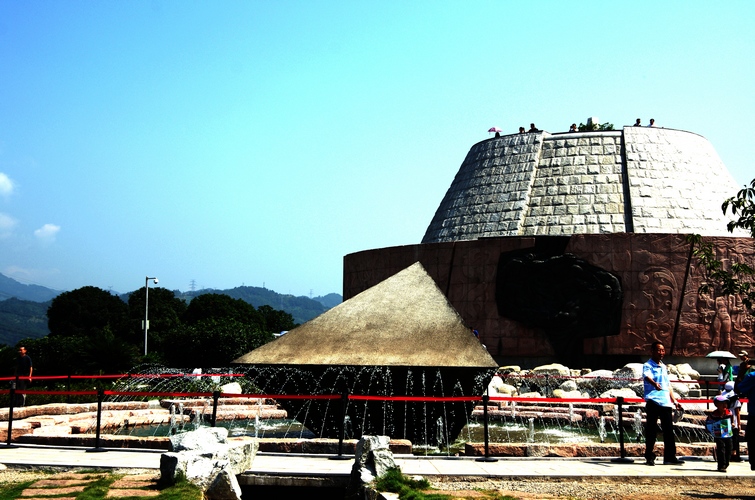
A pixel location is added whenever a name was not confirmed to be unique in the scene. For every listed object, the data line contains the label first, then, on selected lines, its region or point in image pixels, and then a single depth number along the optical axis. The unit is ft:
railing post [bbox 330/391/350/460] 31.04
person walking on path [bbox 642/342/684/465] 31.91
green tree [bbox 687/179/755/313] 45.00
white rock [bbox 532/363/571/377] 71.92
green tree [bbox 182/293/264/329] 229.86
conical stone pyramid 35.24
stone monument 81.10
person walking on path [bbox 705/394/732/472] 29.86
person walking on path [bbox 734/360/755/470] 28.78
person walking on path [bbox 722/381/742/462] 32.96
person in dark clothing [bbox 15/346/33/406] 53.27
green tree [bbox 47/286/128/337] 241.96
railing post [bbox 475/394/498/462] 31.71
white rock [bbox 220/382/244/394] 62.34
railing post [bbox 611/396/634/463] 32.32
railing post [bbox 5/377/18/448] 34.65
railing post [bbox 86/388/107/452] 32.86
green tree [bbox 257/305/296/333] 250.98
